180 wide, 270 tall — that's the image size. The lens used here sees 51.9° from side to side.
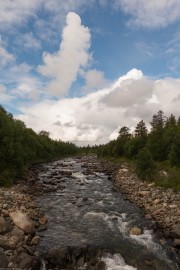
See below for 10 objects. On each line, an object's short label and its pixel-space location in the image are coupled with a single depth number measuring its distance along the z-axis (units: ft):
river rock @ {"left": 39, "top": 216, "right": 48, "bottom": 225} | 58.70
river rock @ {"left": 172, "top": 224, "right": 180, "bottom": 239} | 52.49
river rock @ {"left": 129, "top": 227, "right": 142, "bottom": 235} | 55.29
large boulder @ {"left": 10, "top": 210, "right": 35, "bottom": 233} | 51.74
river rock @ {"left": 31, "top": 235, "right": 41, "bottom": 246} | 47.46
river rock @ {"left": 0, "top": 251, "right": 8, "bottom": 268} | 39.42
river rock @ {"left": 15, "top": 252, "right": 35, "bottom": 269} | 39.89
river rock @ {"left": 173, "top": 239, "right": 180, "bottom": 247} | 49.65
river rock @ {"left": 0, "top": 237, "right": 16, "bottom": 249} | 43.92
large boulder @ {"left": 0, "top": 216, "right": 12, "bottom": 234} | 48.76
